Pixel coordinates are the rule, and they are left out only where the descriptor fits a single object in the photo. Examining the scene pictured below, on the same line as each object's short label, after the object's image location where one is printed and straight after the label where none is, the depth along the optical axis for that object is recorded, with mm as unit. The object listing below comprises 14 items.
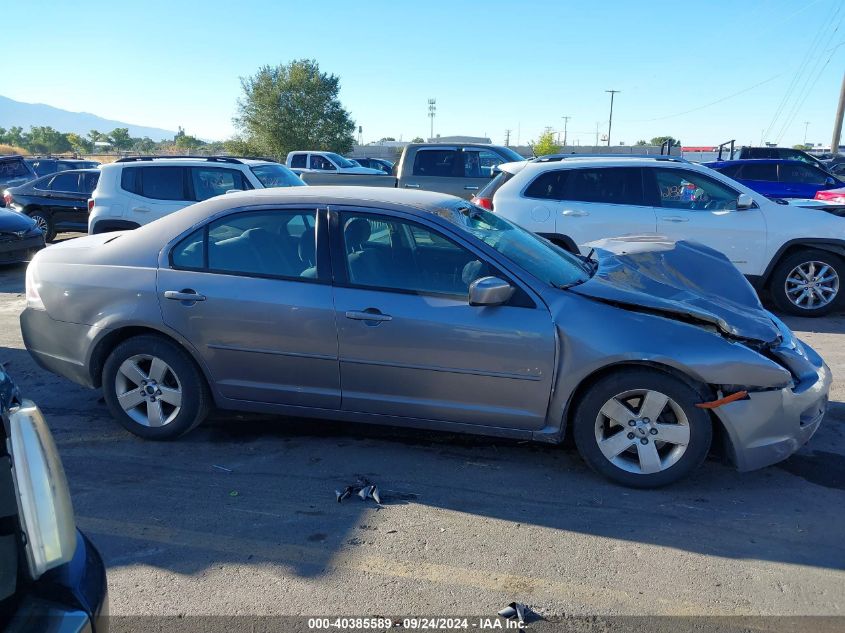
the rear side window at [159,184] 10148
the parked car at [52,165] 21891
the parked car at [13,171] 18109
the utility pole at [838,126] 28873
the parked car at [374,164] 30406
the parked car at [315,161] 24375
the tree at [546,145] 45562
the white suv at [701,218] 8000
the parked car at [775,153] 19070
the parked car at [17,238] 10898
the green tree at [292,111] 44219
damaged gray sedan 3832
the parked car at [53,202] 14461
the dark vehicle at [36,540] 1690
